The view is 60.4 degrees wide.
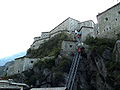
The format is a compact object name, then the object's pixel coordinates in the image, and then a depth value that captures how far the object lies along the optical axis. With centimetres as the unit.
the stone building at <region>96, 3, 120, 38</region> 2131
